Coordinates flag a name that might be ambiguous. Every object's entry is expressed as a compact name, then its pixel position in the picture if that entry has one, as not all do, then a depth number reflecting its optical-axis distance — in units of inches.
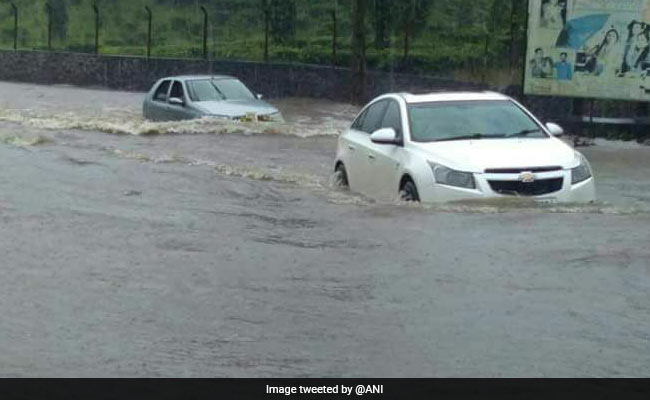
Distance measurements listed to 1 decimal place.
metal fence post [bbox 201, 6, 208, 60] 1493.7
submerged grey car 935.7
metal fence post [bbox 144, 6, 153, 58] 1492.2
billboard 929.5
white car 488.1
